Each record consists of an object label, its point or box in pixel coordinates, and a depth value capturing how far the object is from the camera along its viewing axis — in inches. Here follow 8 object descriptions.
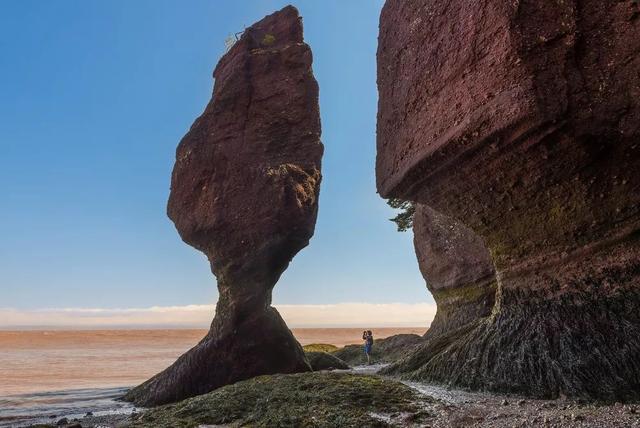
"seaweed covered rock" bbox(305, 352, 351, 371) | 639.1
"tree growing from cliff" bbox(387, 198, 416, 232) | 842.2
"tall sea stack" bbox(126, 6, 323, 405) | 525.3
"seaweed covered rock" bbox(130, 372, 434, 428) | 230.1
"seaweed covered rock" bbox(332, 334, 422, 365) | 828.6
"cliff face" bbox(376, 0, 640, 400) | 247.4
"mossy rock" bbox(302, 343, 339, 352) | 1195.9
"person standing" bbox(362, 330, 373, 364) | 815.1
